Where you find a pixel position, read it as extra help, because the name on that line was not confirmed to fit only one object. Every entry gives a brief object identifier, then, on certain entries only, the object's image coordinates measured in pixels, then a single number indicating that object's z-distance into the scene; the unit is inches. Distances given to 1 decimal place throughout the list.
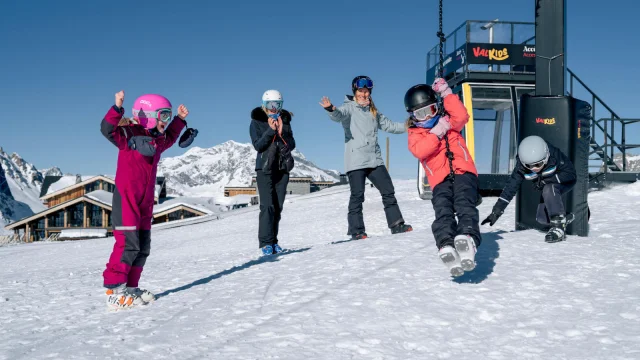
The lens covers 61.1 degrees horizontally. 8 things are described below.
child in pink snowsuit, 165.8
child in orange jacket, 175.5
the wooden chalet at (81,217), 1487.5
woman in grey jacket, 270.1
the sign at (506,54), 561.6
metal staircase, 560.4
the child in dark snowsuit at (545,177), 235.0
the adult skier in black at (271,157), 244.5
